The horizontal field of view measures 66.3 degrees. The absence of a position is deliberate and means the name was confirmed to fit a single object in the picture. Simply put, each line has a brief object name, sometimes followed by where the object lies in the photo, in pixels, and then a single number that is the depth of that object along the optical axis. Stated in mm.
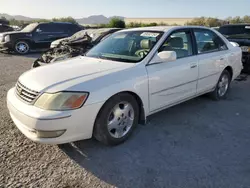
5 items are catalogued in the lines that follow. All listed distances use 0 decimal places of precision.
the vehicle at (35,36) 9423
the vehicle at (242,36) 5417
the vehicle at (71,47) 5284
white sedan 2078
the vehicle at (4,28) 16063
